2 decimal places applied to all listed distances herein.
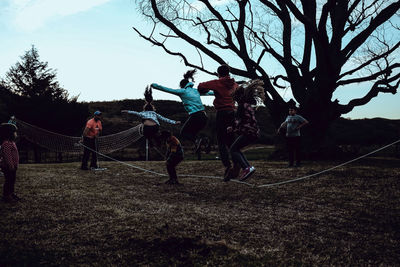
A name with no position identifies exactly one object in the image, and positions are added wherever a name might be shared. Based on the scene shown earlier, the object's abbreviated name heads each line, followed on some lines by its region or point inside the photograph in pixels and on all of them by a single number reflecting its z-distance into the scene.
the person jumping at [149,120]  6.93
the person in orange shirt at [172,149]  7.41
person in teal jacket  5.41
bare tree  12.87
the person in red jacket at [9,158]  5.34
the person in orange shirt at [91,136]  10.88
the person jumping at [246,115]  5.34
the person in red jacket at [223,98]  5.29
